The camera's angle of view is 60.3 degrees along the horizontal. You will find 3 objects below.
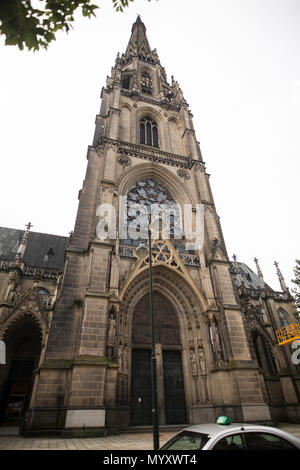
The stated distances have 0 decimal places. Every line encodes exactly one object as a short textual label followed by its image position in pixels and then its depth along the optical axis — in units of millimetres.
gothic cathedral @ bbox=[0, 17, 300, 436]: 10680
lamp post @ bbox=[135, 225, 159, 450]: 5566
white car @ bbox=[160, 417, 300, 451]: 3121
